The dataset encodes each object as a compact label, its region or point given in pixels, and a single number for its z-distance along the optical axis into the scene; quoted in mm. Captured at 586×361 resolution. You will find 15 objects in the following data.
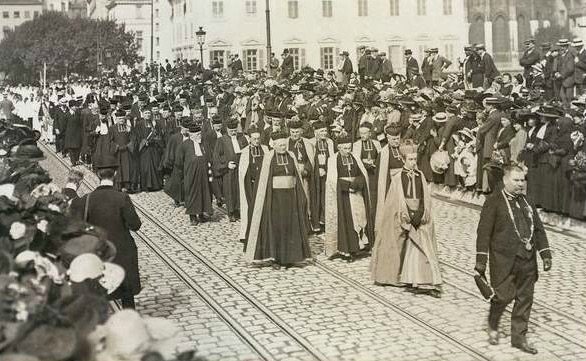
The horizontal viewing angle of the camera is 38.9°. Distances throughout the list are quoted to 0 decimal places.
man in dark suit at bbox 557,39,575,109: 21031
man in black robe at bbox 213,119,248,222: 15609
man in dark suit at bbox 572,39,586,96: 20797
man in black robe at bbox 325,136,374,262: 11867
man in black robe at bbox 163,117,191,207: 16703
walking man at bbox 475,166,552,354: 7766
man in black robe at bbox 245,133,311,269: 11586
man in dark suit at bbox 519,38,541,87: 23328
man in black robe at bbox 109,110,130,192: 19312
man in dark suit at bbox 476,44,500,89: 23750
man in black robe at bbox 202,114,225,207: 16078
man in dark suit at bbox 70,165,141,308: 8625
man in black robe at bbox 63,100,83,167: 24781
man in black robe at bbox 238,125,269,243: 12562
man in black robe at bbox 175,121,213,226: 15484
